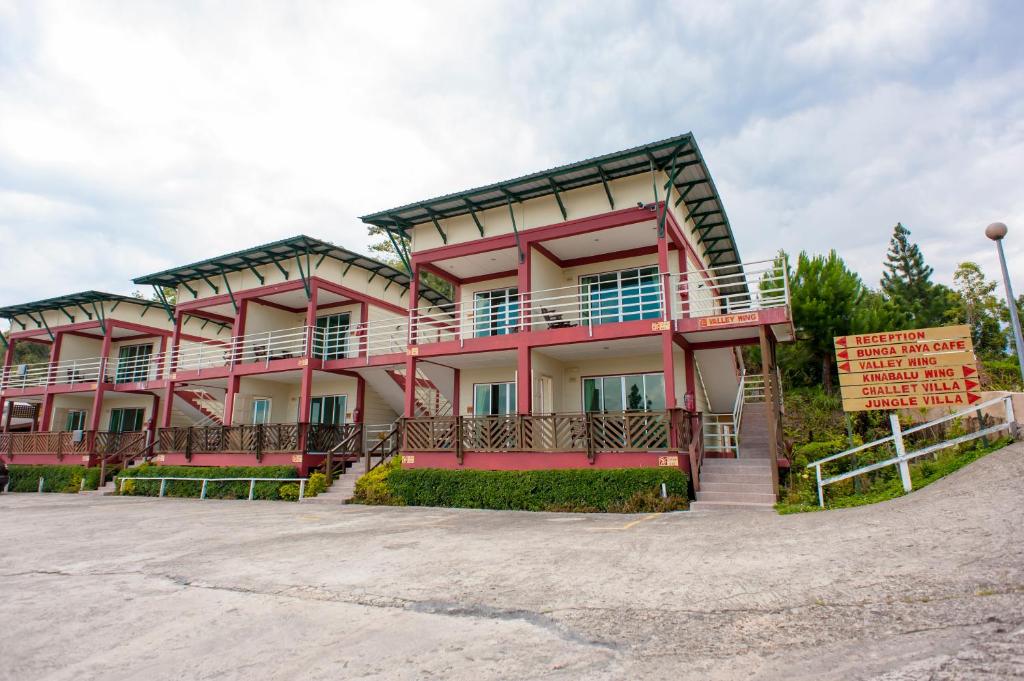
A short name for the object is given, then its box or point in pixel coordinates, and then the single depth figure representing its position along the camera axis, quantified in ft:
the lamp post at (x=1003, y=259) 30.61
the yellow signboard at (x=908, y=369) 32.63
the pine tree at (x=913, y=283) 132.98
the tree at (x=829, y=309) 76.18
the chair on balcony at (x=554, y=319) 55.36
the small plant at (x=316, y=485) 59.00
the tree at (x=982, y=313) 147.84
